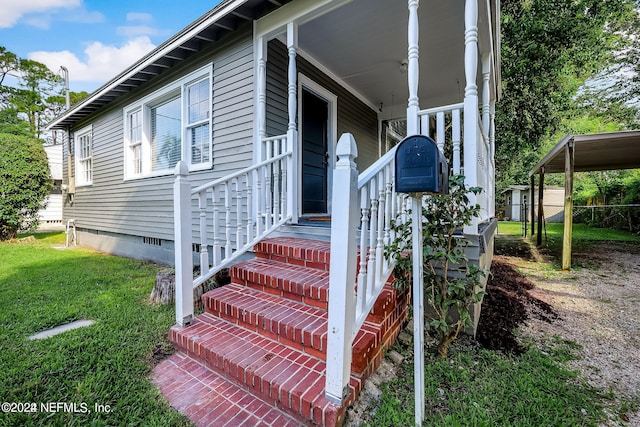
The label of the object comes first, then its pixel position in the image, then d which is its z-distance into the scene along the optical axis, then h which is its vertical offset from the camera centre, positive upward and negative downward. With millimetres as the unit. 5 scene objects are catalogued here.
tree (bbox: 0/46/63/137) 17109 +7611
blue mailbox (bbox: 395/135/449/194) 1358 +205
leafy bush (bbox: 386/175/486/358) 1950 -330
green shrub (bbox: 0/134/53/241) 7559 +705
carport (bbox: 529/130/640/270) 4770 +1162
